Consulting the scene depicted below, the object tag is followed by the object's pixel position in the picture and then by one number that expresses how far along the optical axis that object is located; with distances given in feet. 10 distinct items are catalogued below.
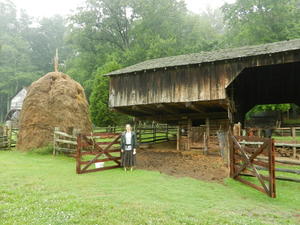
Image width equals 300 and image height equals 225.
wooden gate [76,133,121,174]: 27.22
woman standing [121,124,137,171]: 29.66
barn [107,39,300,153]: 41.19
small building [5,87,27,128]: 131.73
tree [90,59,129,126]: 82.94
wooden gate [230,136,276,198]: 19.72
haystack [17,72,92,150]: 40.50
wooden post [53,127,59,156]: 38.01
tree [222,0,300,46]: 87.04
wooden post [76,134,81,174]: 26.73
